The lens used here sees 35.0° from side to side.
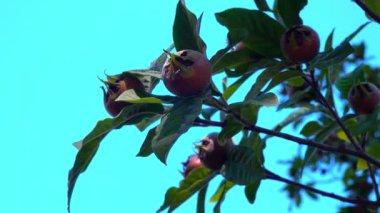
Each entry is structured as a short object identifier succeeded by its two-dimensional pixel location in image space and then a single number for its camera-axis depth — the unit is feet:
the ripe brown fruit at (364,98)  8.25
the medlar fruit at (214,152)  7.77
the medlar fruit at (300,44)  6.61
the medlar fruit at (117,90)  6.13
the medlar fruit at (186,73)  5.74
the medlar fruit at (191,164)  8.55
